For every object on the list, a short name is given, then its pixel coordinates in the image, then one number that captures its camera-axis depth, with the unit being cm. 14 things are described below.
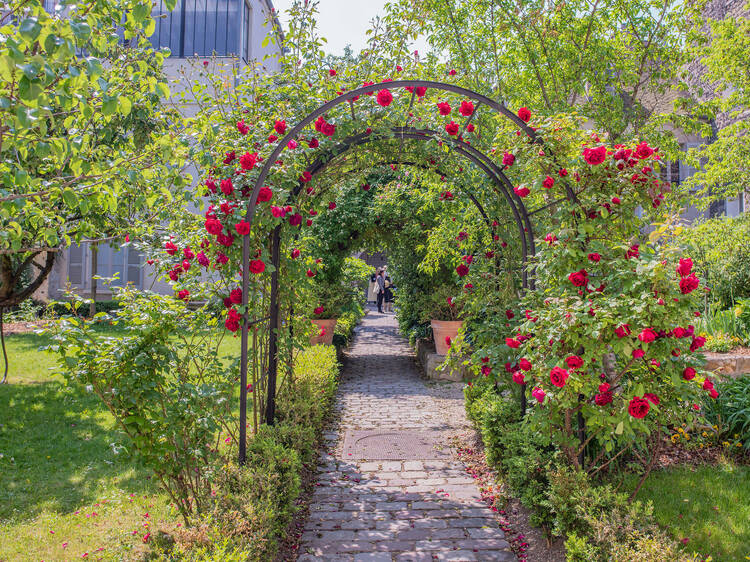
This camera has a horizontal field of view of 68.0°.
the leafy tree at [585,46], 536
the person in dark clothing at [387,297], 1995
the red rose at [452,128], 413
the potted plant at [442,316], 849
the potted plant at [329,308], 945
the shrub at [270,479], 272
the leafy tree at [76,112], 156
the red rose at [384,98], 360
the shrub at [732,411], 430
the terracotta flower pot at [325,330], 939
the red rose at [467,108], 396
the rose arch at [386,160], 349
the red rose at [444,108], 403
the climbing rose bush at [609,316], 280
